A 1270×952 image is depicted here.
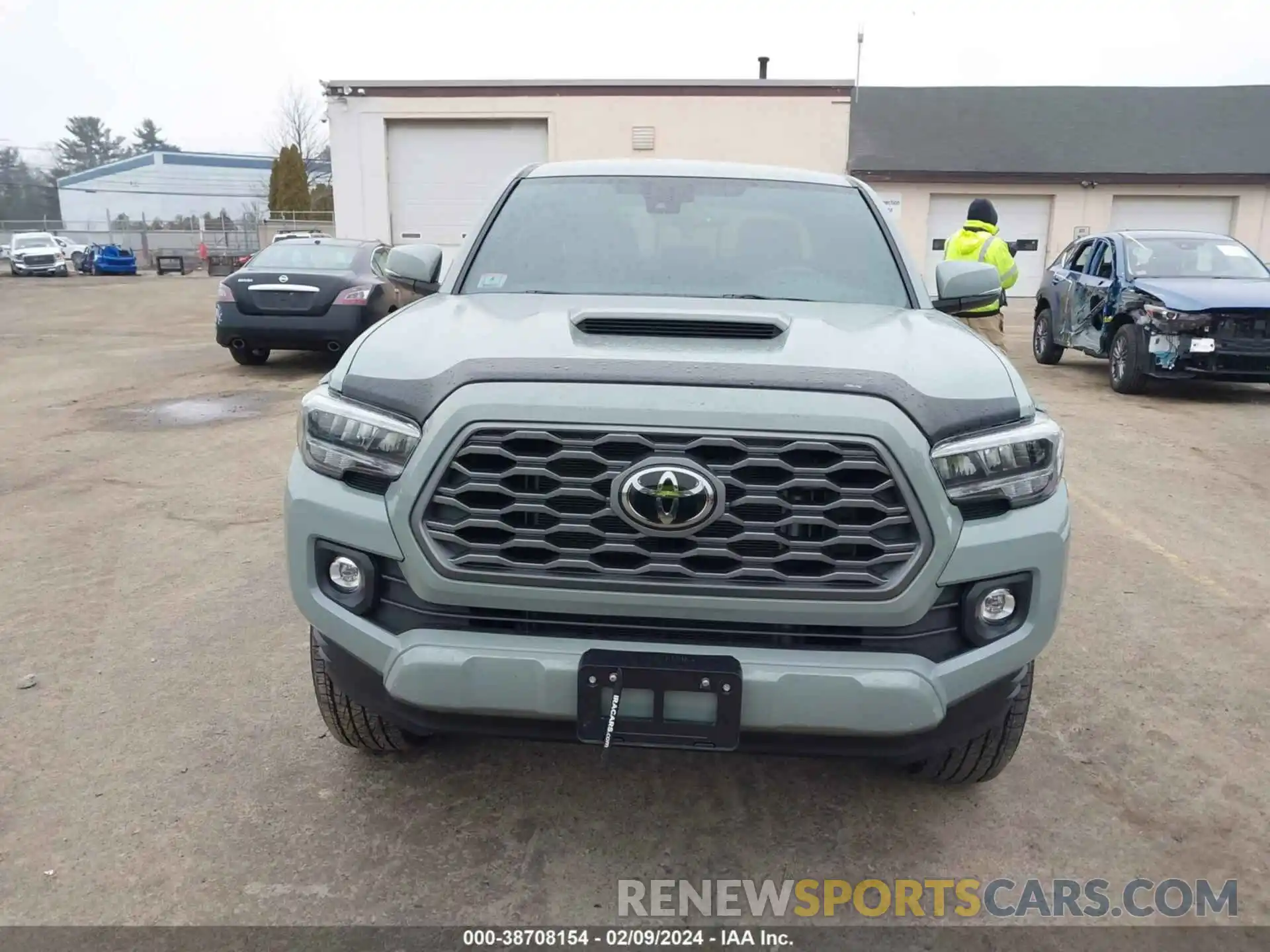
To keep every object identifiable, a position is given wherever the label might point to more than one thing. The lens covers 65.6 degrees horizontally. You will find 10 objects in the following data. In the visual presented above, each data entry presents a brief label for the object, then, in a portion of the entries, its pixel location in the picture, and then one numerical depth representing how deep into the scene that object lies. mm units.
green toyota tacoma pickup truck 2148
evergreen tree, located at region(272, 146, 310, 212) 42531
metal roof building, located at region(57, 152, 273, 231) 70500
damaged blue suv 8781
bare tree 58562
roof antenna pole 25578
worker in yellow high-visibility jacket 7484
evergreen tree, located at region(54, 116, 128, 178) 87125
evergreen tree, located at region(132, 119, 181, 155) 94438
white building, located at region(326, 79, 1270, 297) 20234
